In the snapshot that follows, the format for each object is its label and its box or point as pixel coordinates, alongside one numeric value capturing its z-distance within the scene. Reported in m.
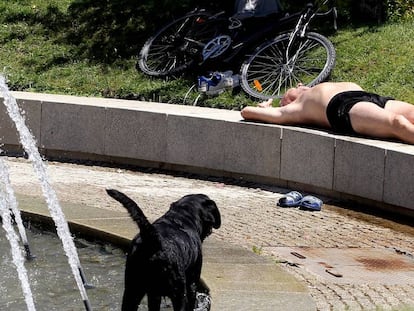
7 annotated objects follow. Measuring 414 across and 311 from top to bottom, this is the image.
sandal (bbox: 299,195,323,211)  10.02
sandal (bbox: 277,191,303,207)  10.15
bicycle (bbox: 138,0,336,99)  13.20
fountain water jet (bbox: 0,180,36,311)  6.77
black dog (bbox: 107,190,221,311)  5.90
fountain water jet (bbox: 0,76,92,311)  7.42
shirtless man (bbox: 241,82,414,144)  10.18
